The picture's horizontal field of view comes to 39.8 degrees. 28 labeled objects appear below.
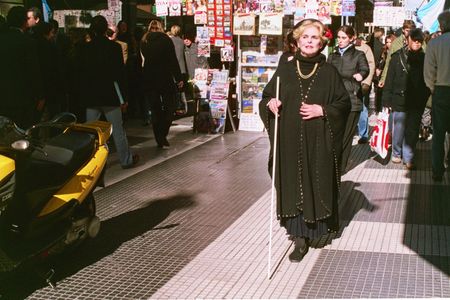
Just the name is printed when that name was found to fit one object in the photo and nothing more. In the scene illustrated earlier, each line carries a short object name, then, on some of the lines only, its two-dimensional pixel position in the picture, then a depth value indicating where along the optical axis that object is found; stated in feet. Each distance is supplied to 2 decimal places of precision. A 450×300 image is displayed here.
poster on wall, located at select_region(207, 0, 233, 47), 40.04
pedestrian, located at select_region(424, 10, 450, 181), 25.90
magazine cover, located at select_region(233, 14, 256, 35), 39.19
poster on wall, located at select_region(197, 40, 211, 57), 40.91
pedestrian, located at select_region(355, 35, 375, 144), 34.83
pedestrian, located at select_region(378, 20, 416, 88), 36.13
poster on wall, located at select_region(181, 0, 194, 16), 42.16
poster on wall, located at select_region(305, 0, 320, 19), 37.80
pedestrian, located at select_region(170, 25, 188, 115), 41.99
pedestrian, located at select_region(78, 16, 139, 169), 28.60
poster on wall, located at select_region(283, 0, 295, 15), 38.81
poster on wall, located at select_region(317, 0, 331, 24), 37.99
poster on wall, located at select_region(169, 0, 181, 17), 43.01
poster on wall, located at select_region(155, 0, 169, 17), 43.63
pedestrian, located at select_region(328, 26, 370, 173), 31.24
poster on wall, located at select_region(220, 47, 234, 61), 40.37
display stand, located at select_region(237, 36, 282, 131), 40.78
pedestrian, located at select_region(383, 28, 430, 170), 29.63
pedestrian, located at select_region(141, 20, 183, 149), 34.47
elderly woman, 17.20
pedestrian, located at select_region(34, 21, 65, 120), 30.55
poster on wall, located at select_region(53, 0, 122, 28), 46.75
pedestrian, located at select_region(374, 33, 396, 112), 48.70
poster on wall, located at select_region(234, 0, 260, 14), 39.20
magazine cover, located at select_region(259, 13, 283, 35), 38.50
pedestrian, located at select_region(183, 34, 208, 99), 46.50
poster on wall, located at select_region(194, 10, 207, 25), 41.04
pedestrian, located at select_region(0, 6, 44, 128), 22.71
